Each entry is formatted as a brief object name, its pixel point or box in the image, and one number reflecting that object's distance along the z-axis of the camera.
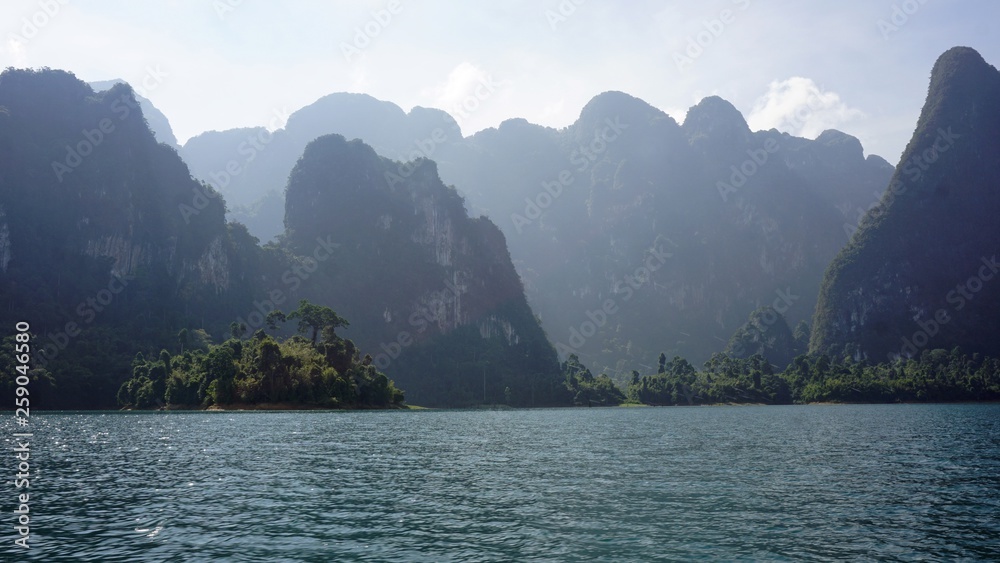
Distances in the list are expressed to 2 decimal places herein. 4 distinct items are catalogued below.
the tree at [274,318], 161.57
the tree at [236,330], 170.62
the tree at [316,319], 157.50
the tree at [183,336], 180.88
